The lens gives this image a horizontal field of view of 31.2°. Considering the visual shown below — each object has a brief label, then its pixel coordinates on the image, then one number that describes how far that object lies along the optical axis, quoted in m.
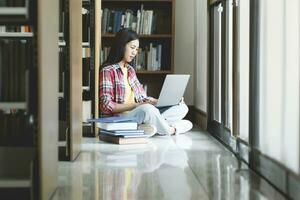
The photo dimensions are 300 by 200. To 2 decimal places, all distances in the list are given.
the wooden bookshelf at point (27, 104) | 1.89
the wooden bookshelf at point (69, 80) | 2.88
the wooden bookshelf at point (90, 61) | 4.07
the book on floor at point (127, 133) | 3.81
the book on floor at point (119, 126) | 3.83
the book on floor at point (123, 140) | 3.79
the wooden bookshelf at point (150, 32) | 5.25
